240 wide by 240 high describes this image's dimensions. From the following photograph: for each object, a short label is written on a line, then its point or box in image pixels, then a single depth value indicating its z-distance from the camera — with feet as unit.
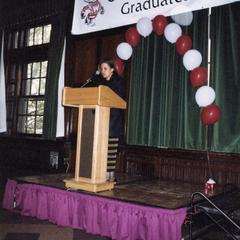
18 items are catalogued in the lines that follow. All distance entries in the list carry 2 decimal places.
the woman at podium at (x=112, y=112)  12.18
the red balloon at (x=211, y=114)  12.62
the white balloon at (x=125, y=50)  15.49
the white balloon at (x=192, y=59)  13.25
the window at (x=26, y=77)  21.68
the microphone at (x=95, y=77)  13.07
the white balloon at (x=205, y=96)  12.66
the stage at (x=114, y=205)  9.78
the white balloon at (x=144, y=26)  14.75
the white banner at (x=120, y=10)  13.39
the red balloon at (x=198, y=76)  13.15
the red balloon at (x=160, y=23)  14.32
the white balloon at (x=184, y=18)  14.73
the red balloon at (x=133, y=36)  15.38
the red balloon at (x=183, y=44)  13.79
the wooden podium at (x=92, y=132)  11.18
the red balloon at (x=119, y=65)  15.85
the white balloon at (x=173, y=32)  14.01
